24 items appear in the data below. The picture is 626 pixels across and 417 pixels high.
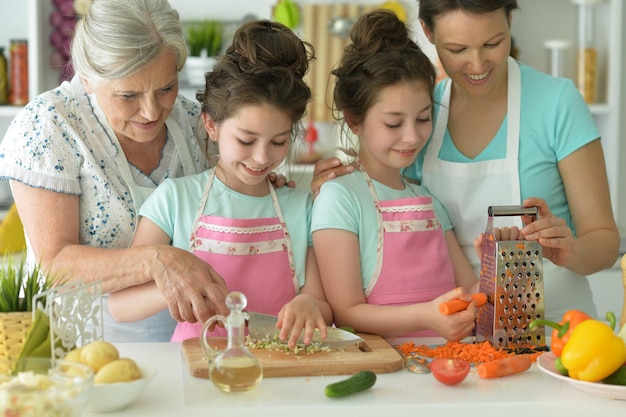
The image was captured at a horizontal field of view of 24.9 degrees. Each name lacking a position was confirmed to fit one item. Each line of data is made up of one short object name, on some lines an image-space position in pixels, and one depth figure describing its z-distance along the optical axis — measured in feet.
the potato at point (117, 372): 6.81
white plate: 7.04
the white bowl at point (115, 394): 6.79
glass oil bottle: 6.98
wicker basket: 7.20
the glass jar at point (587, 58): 14.31
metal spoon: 7.52
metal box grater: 7.84
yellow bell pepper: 7.04
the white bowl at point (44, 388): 6.25
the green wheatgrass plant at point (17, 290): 7.29
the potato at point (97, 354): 6.88
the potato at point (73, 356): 6.92
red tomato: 7.26
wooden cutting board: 7.41
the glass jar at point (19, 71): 14.16
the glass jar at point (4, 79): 14.19
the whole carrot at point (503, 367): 7.41
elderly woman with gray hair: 8.29
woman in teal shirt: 8.83
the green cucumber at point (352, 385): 7.05
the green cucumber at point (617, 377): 7.08
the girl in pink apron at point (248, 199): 8.36
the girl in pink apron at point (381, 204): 8.52
